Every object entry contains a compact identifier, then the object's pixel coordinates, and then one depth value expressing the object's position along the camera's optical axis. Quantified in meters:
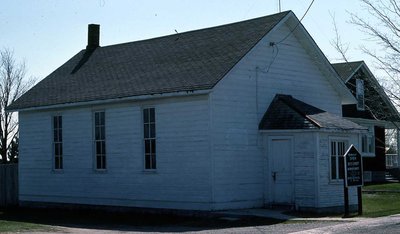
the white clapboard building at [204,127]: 22.56
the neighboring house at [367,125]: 39.56
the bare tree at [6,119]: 47.37
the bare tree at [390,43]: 21.69
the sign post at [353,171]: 21.92
